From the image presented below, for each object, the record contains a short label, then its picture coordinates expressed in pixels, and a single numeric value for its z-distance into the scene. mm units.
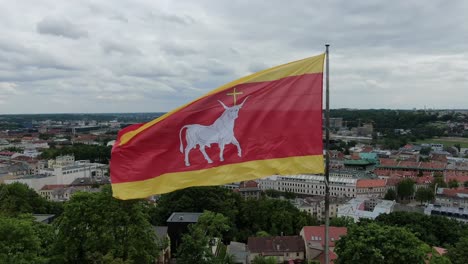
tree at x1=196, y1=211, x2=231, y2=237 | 39962
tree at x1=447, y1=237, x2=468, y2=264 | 33472
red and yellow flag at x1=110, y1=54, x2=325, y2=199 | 9898
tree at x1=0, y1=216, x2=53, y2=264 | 20392
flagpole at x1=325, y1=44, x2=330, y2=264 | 8711
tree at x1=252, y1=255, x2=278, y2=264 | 38562
